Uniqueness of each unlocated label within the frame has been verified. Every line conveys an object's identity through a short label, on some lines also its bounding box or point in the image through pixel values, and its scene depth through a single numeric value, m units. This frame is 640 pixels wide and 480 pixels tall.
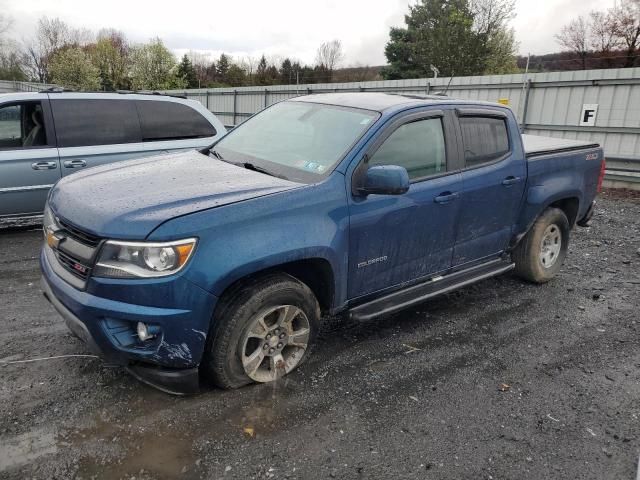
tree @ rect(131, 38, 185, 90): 45.16
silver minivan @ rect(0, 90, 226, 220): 5.77
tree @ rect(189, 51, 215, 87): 64.94
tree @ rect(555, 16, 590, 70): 37.97
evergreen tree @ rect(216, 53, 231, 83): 63.38
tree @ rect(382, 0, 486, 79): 29.44
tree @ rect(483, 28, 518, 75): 30.59
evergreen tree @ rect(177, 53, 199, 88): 48.31
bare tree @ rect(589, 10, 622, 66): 34.25
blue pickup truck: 2.64
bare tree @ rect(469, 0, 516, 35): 30.44
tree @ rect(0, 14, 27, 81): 53.53
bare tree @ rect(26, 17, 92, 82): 59.44
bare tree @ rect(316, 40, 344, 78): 55.34
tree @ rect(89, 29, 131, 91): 48.78
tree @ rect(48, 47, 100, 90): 43.09
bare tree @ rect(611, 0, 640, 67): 33.00
